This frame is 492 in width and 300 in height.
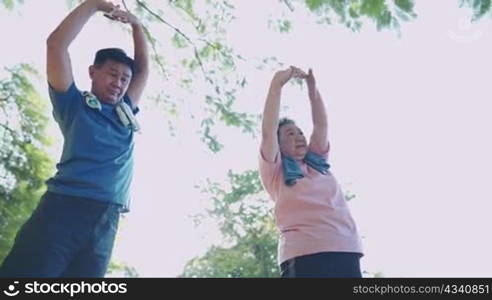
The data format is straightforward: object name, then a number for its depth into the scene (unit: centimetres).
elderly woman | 227
